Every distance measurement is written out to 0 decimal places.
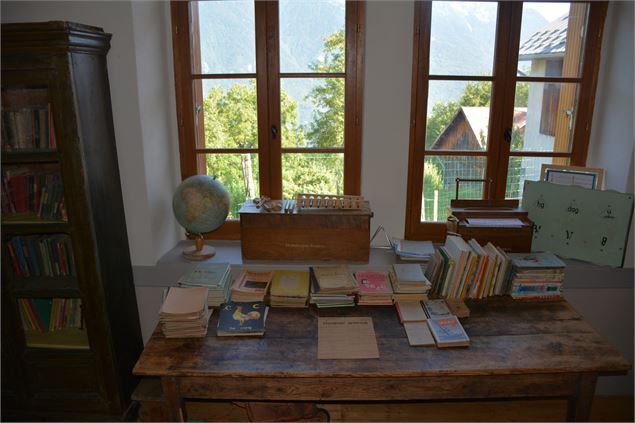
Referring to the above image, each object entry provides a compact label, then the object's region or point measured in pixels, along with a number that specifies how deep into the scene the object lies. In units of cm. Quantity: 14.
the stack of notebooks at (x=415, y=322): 181
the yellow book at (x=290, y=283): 208
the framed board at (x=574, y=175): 242
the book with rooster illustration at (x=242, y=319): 185
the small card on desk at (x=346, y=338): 173
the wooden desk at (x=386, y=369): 165
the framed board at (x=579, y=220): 227
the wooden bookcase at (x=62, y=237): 186
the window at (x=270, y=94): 247
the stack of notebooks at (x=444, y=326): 178
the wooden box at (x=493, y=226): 229
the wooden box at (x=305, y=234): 231
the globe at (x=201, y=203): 232
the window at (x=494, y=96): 247
